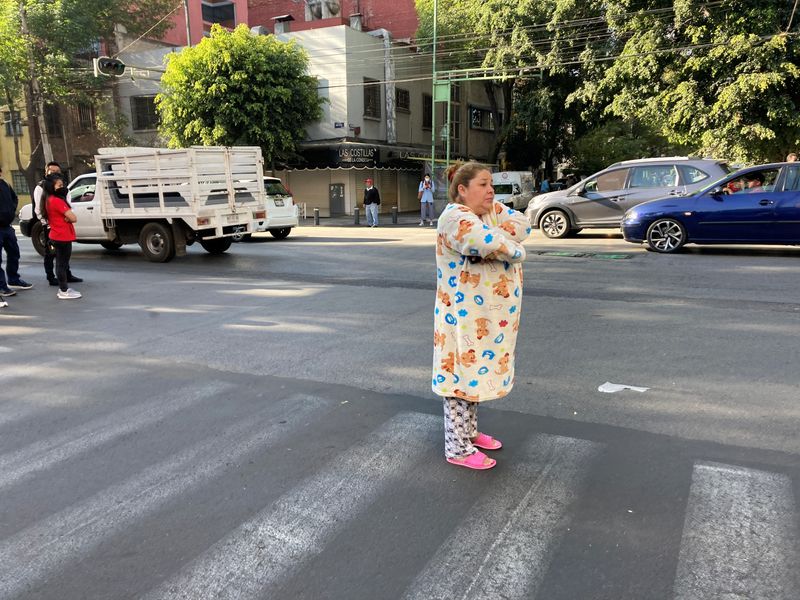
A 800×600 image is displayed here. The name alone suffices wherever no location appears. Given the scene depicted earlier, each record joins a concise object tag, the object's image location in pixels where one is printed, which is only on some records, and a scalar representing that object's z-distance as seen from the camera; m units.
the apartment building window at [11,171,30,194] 36.66
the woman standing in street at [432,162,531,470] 3.12
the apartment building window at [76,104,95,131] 33.94
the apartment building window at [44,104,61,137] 34.31
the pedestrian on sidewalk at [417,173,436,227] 21.89
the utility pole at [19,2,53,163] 29.23
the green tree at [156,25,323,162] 25.38
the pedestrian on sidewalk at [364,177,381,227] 21.59
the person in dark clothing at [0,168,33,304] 8.64
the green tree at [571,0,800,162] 18.39
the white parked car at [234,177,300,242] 16.00
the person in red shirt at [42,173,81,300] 8.76
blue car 10.82
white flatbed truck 11.57
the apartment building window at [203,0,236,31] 42.84
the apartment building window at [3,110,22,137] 35.00
